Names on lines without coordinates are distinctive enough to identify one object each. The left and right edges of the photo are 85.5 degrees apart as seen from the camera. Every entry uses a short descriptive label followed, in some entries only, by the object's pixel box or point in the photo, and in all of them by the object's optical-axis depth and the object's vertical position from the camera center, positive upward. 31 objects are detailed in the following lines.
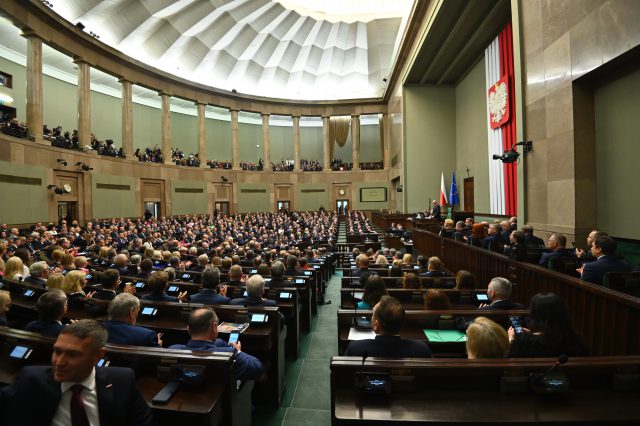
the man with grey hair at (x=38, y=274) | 4.76 -0.78
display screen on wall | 28.98 +1.63
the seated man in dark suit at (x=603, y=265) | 3.46 -0.55
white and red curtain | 11.87 +2.84
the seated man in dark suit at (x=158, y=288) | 3.97 -0.81
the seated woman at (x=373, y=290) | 3.37 -0.75
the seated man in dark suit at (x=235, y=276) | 4.77 -0.82
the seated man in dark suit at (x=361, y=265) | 5.49 -0.82
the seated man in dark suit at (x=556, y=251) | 4.33 -0.51
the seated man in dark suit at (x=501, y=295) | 3.27 -0.80
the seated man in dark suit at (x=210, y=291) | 3.86 -0.86
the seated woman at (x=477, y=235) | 6.61 -0.43
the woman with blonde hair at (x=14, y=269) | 5.17 -0.74
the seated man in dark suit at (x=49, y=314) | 2.68 -0.74
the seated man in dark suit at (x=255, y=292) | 3.71 -0.82
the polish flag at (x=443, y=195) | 17.28 +0.92
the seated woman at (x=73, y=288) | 4.07 -0.81
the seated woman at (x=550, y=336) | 2.10 -0.78
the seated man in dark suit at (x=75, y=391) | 1.53 -0.78
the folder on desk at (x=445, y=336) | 2.93 -1.08
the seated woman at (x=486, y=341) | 2.01 -0.75
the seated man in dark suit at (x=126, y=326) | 2.58 -0.83
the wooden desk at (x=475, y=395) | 1.67 -0.97
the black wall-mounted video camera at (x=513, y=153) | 7.57 +1.29
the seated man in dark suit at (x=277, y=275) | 4.78 -0.82
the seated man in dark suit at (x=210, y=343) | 2.31 -0.85
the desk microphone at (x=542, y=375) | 1.78 -0.85
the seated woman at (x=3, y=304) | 3.01 -0.74
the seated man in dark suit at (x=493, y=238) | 5.91 -0.45
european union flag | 16.78 +0.93
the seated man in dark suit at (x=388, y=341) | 2.18 -0.82
